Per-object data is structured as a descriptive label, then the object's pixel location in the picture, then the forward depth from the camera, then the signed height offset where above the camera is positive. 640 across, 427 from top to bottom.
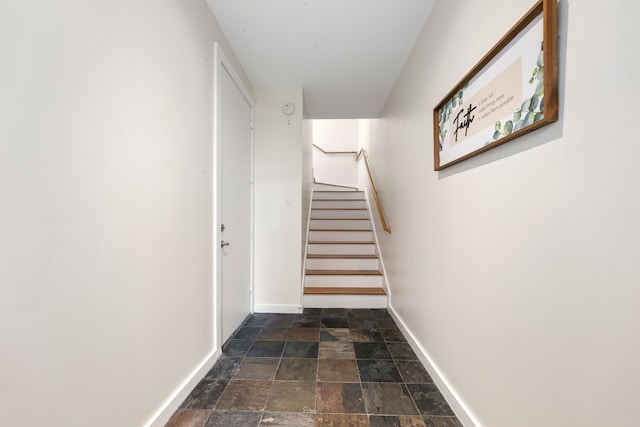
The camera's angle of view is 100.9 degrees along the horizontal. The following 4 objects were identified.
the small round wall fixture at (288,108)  2.75 +1.03
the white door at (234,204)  2.02 +0.02
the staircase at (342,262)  2.91 -0.69
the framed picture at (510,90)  0.79 +0.45
